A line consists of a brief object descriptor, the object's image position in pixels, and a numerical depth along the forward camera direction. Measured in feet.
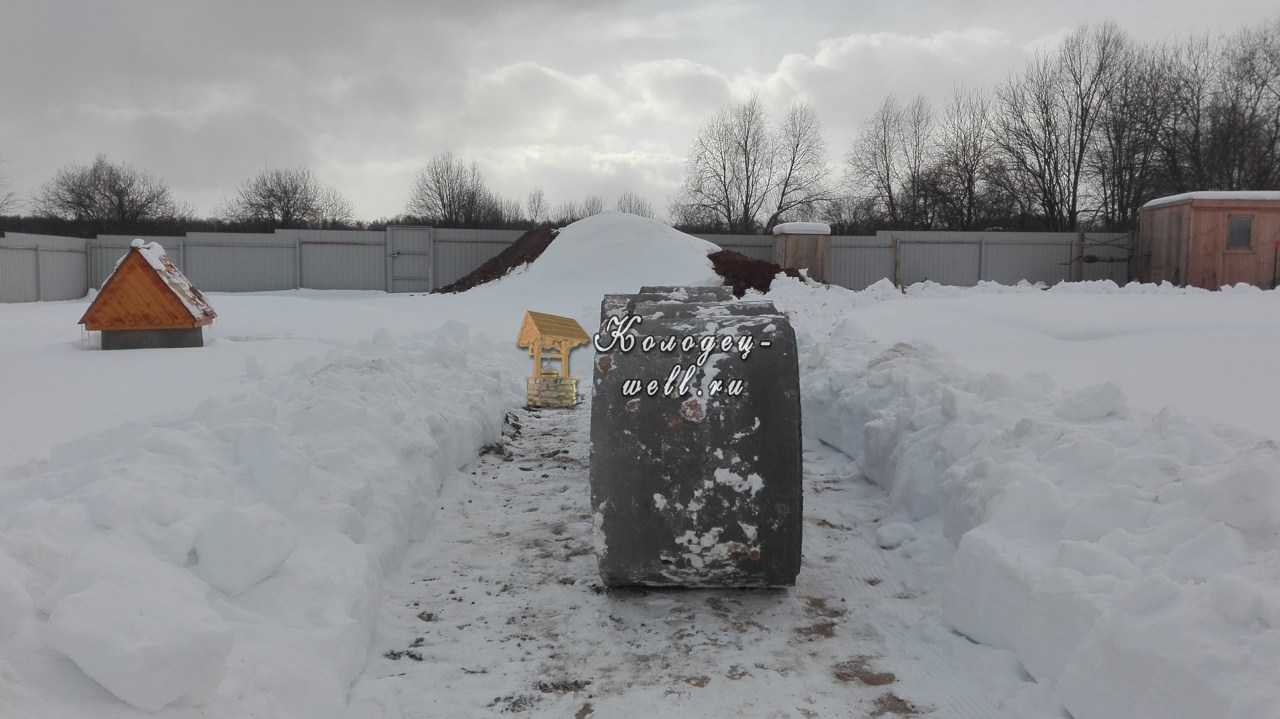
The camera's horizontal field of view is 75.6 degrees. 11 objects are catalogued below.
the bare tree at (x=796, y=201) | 127.65
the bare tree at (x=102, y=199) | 131.85
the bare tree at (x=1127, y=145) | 96.22
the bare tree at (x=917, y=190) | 119.24
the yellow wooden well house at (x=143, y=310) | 27.32
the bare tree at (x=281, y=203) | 142.31
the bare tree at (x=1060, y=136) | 101.50
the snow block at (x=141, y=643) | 6.63
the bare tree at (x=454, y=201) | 130.21
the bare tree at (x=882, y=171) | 127.44
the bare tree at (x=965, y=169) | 112.16
